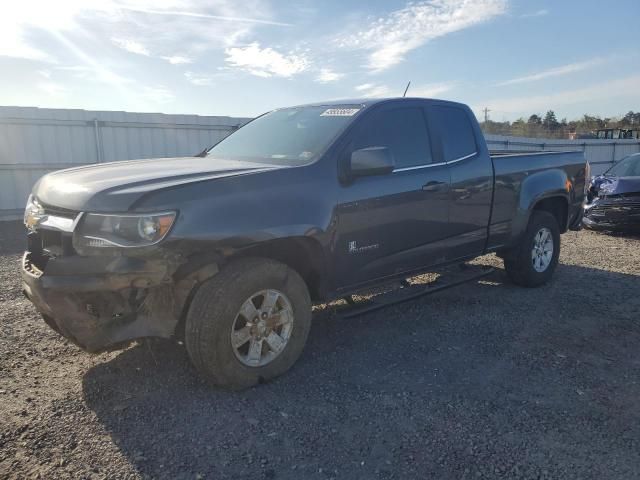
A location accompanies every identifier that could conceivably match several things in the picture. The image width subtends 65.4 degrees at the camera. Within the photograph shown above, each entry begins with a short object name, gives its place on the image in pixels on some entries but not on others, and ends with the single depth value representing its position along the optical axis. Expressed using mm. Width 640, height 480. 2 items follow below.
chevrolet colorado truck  2811
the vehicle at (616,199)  8711
